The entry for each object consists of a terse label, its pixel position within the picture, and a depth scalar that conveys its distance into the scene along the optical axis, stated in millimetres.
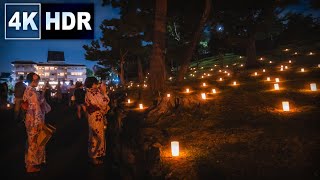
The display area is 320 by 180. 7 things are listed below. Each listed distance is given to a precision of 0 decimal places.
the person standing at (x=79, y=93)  8978
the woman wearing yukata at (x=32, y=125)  4747
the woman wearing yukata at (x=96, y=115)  5151
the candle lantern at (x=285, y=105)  6387
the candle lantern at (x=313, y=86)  7788
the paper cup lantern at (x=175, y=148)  4541
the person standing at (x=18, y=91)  9778
